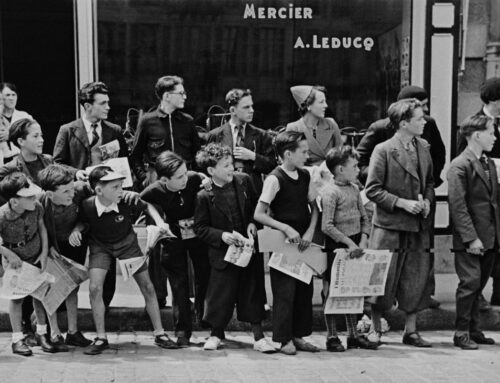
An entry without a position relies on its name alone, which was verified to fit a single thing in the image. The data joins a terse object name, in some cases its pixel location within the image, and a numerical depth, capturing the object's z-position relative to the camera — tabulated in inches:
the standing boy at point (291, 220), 301.0
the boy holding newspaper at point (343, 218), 303.6
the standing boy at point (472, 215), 312.8
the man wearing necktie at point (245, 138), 335.0
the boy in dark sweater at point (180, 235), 309.1
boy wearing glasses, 334.6
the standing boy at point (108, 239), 300.4
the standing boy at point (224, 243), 302.7
